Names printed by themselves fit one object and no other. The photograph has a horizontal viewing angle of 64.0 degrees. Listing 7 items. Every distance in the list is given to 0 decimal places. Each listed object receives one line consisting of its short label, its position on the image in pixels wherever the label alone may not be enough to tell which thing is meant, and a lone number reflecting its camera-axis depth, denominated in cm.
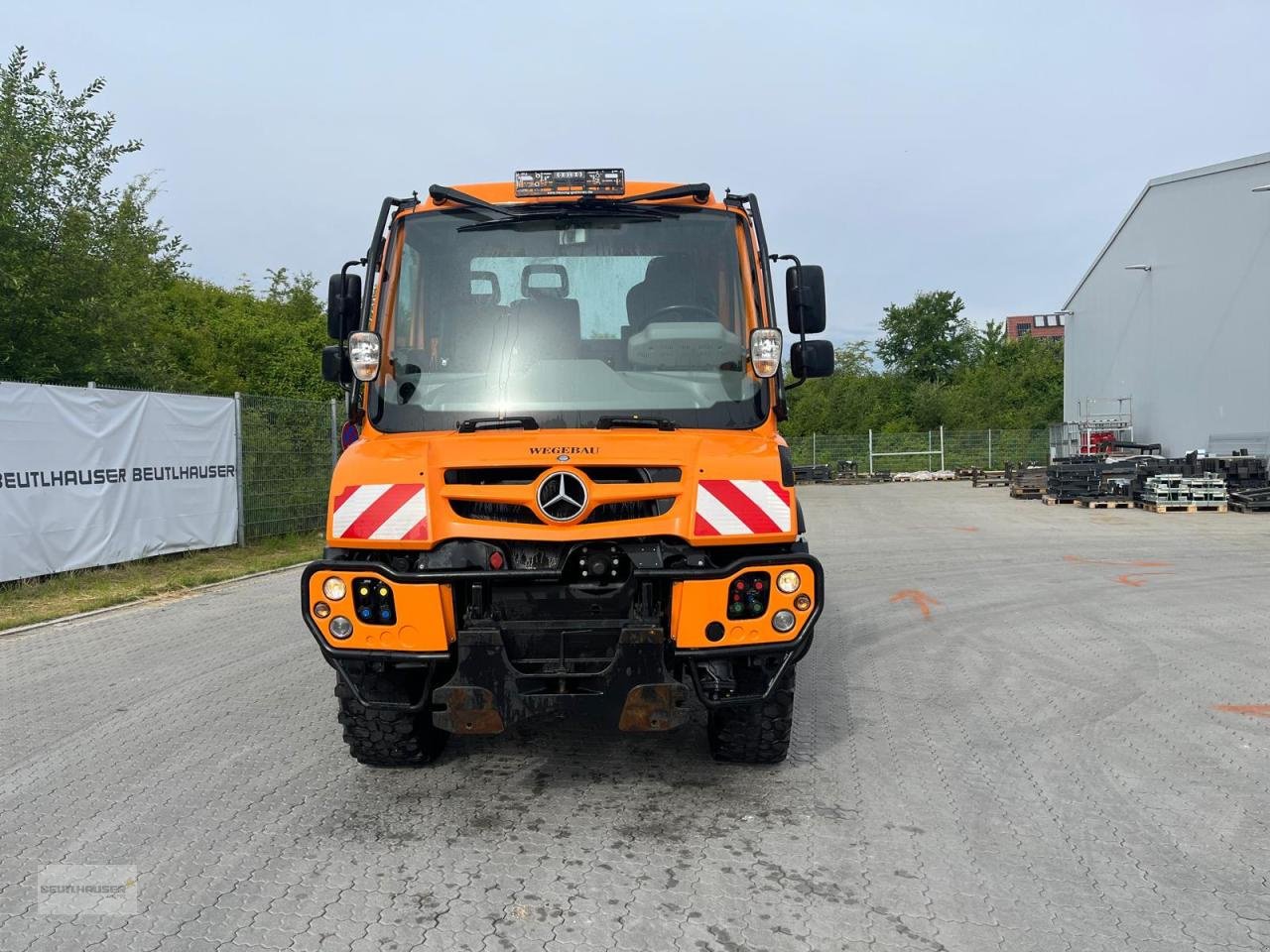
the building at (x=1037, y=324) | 14036
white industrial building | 2519
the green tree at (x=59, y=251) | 1512
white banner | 1018
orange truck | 399
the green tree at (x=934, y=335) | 7825
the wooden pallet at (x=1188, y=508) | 2134
